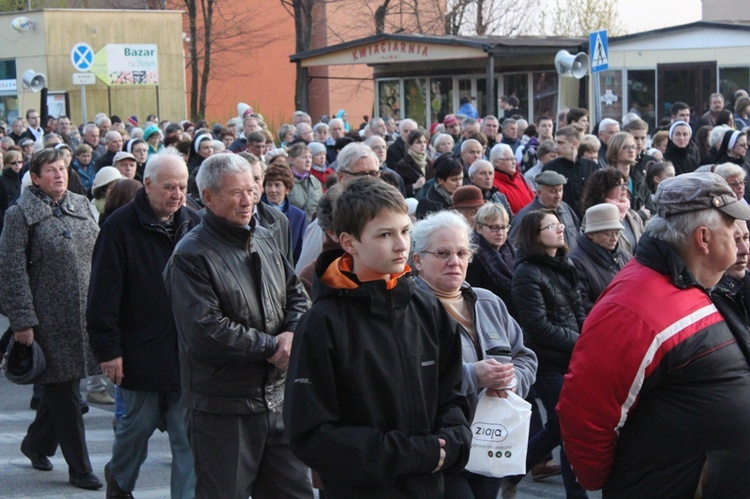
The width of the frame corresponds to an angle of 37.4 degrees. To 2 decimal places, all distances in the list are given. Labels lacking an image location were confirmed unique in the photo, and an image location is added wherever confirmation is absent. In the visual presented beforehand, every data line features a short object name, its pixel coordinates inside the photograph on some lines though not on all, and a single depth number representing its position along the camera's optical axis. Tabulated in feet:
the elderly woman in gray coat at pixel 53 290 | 22.77
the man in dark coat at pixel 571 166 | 36.19
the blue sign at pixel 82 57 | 84.02
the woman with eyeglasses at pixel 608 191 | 27.84
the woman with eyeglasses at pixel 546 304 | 21.52
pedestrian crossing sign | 50.21
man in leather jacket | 16.42
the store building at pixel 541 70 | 80.94
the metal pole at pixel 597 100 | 51.87
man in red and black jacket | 12.14
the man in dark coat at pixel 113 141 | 51.01
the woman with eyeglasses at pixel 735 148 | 39.22
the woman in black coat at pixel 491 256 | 24.27
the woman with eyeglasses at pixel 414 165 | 43.60
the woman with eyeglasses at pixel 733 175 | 26.00
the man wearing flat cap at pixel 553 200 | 28.96
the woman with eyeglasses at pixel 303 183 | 36.06
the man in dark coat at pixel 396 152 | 49.74
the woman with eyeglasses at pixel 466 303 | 15.87
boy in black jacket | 11.60
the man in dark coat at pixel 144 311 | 19.43
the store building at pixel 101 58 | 121.90
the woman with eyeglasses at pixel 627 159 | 34.63
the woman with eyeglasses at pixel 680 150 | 43.27
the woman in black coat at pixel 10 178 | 45.42
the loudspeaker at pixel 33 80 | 99.14
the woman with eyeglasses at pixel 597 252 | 22.74
